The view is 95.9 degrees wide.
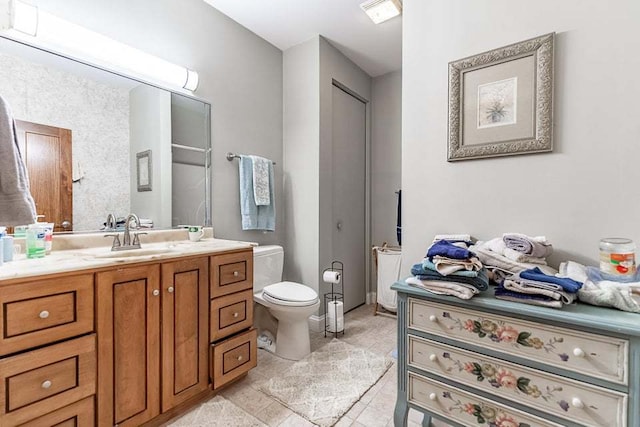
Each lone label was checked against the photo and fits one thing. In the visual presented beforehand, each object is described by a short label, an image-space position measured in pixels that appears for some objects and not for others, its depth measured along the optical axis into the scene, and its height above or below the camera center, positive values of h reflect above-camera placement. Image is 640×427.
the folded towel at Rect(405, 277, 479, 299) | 1.03 -0.29
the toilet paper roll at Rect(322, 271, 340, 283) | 2.36 -0.55
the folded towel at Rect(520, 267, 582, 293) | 0.92 -0.23
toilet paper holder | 2.38 -0.88
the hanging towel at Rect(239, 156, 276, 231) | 2.31 +0.05
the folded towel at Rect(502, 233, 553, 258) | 1.15 -0.14
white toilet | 1.97 -0.66
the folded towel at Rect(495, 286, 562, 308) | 0.92 -0.30
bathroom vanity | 1.00 -0.53
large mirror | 1.42 +0.40
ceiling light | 2.01 +1.44
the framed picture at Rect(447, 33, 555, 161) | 1.23 +0.49
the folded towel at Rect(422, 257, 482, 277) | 1.03 -0.22
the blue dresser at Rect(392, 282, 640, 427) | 0.84 -0.51
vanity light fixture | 1.32 +0.87
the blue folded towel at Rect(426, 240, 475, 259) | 1.06 -0.16
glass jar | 1.01 -0.17
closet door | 2.85 +0.20
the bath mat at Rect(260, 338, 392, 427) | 1.53 -1.05
